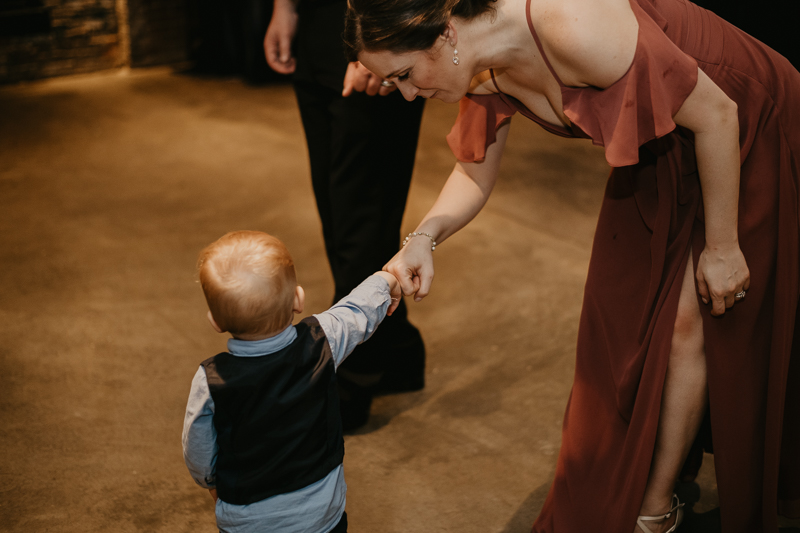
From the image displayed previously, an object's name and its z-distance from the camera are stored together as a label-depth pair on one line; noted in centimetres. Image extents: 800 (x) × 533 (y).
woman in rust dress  139
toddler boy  129
